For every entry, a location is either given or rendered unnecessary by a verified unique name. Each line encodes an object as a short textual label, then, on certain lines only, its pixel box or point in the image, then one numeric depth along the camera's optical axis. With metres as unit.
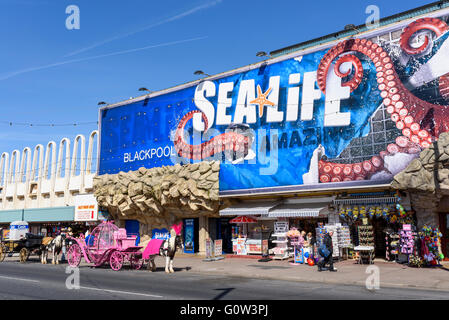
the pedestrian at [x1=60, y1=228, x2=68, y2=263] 24.72
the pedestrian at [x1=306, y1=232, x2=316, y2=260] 20.91
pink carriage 18.83
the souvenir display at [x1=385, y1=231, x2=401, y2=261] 20.67
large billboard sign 20.58
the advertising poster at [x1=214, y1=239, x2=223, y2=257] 25.24
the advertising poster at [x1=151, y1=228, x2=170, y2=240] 32.09
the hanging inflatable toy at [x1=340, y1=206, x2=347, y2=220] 22.52
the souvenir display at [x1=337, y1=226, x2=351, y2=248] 22.05
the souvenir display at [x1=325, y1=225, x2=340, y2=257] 21.91
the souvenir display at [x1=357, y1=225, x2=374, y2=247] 21.86
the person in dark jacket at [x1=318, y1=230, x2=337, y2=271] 17.88
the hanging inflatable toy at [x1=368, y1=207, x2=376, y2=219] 21.44
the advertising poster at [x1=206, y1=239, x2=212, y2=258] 25.02
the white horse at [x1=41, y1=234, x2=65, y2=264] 23.39
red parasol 26.35
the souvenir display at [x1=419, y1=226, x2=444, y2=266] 18.45
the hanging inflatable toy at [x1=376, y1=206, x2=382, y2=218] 21.23
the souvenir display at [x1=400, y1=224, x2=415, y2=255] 19.20
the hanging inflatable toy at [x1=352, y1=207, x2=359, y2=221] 22.00
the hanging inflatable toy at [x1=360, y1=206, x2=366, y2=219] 21.75
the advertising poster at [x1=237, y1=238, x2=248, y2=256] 26.71
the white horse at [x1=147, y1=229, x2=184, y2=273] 18.08
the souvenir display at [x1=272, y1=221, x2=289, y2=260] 23.97
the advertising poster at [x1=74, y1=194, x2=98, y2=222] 36.25
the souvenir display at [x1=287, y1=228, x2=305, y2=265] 21.89
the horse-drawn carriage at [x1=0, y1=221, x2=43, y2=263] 24.88
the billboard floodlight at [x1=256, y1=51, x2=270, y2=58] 27.63
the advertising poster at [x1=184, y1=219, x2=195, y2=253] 30.21
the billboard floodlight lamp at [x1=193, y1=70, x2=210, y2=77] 29.35
